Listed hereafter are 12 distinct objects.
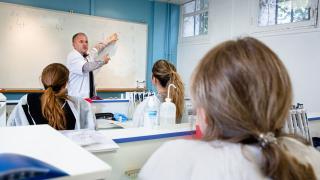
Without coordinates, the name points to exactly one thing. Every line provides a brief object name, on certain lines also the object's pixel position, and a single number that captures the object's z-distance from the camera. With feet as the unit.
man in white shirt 10.44
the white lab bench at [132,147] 3.76
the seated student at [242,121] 1.99
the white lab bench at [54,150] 1.80
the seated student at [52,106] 5.33
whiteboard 11.88
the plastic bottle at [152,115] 4.49
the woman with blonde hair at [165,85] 5.76
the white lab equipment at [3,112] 7.40
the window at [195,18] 14.71
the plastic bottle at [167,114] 4.61
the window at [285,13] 9.87
